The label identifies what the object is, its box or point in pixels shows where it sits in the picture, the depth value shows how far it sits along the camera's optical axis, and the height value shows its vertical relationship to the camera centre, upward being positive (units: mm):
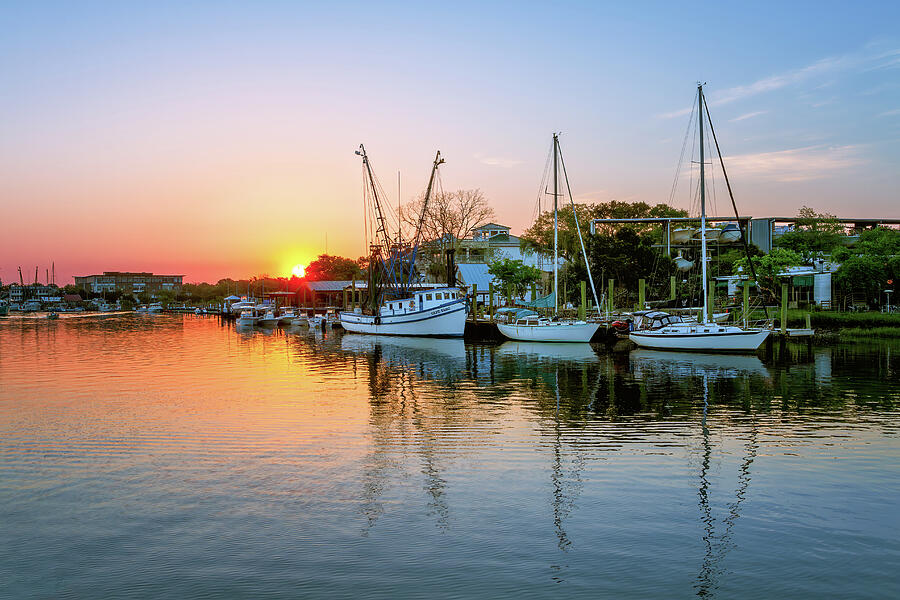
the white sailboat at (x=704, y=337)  41344 -3045
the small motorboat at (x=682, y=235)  76519 +6163
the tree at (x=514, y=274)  78062 +1876
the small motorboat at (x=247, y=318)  100750 -3694
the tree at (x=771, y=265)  62531 +2046
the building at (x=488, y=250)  97750 +6364
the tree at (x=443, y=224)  94562 +9373
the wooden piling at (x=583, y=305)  52438 -1203
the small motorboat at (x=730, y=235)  70812 +5498
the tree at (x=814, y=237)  74062 +5575
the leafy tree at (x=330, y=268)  144875 +5159
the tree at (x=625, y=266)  70375 +2352
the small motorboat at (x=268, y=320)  99800 -3927
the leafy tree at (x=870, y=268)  57581 +1522
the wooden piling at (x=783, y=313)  45388 -1733
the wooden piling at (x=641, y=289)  56741 -67
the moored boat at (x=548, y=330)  50375 -2984
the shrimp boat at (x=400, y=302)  60344 -973
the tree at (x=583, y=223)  84938 +8693
